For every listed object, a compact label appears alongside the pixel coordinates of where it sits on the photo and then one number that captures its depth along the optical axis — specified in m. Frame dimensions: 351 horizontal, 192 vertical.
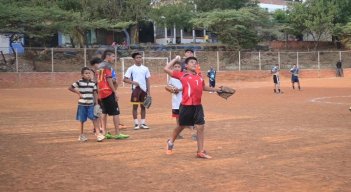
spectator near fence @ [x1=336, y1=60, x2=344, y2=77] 47.25
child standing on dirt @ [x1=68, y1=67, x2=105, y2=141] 9.42
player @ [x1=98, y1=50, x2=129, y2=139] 9.61
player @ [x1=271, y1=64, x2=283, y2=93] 26.23
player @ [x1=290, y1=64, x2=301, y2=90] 29.03
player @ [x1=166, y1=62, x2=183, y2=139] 9.53
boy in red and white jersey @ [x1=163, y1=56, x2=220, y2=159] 7.53
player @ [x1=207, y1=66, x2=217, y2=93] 31.47
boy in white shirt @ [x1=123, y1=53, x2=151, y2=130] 10.91
